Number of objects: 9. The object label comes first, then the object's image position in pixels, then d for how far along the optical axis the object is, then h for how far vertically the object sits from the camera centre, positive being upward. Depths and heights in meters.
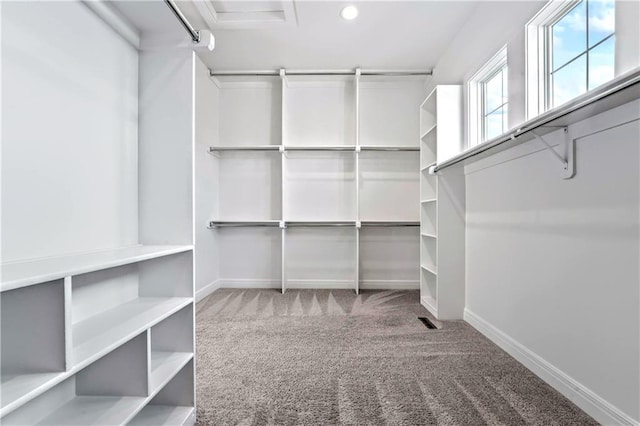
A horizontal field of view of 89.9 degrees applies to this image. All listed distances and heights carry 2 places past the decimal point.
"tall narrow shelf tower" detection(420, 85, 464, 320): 2.65 +0.02
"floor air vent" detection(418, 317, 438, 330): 2.52 -0.90
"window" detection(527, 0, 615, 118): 1.46 +0.84
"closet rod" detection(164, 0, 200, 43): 1.10 +0.71
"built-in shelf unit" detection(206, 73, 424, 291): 3.81 +0.36
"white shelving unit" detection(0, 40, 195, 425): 0.76 -0.30
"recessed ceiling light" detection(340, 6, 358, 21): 2.51 +1.60
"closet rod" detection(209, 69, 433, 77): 3.50 +1.54
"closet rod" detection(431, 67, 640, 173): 0.93 +0.38
